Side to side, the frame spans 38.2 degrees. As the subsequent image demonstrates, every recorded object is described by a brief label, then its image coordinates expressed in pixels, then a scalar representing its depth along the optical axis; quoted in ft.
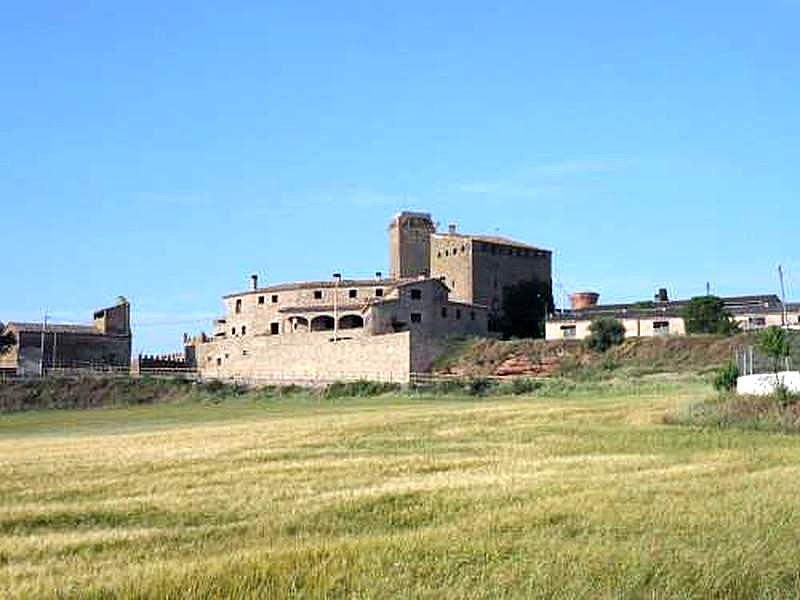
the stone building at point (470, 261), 333.21
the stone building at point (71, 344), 347.15
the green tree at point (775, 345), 118.32
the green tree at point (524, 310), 330.75
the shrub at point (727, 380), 117.50
